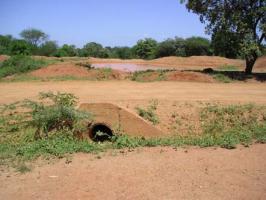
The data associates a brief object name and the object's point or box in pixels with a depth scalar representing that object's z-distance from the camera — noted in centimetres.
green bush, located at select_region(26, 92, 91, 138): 870
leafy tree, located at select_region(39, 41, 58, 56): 6207
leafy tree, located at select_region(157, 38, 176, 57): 5791
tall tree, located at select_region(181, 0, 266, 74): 1973
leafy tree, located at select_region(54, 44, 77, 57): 6044
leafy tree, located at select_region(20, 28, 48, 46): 7725
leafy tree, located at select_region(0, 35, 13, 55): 5185
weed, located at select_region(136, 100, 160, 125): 998
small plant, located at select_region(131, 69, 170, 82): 1905
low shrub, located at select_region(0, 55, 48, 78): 2364
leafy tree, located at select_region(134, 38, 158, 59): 6700
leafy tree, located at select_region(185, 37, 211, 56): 5631
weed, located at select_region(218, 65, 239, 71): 3212
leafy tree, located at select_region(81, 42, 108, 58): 6660
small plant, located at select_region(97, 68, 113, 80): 1995
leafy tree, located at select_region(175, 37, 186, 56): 5628
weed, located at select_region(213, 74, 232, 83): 1892
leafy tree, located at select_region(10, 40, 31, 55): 4919
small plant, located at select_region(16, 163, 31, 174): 642
